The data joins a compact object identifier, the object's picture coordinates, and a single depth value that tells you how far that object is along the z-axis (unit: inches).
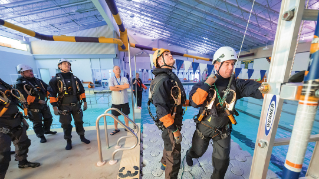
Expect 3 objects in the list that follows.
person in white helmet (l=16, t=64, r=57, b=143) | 115.1
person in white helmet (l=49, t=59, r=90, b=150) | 106.4
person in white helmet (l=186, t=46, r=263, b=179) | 66.7
